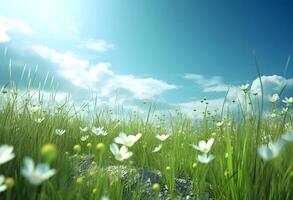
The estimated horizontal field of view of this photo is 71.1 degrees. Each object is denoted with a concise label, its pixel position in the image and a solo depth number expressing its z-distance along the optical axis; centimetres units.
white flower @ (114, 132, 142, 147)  125
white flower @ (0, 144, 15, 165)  74
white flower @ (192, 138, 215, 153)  133
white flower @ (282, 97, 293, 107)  200
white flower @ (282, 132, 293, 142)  102
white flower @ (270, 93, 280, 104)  193
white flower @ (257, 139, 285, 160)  91
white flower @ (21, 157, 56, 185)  68
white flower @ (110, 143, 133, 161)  115
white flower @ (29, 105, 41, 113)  228
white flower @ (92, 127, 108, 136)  181
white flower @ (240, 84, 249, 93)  189
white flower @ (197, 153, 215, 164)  123
